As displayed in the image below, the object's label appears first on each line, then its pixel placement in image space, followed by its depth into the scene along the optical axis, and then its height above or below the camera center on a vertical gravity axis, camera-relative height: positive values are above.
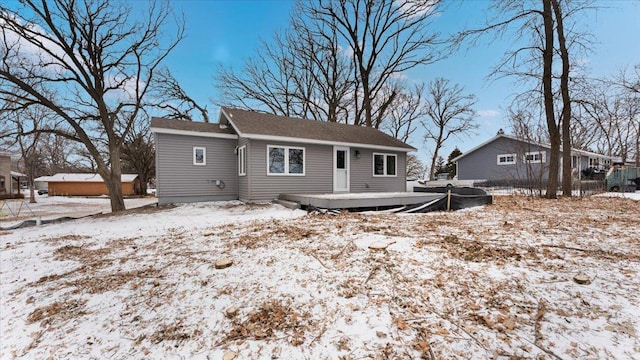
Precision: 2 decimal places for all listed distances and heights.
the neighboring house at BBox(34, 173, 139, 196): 25.73 -0.20
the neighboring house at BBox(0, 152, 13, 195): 22.29 +0.98
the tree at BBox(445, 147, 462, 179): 33.58 +2.36
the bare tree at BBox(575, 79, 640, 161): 10.13 +3.47
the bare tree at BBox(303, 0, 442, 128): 18.36 +10.53
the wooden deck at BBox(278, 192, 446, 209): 7.60 -0.69
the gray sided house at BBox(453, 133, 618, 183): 18.92 +1.25
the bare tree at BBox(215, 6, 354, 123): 20.13 +8.18
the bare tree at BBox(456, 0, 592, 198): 9.70 +4.77
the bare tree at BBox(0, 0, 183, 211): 8.54 +4.65
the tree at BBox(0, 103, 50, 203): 8.97 +2.38
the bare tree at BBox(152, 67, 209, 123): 17.61 +5.97
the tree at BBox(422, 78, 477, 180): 25.44 +6.50
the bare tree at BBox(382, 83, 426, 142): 25.75 +6.68
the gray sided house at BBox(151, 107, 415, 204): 9.82 +0.86
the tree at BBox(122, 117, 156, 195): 22.00 +2.79
